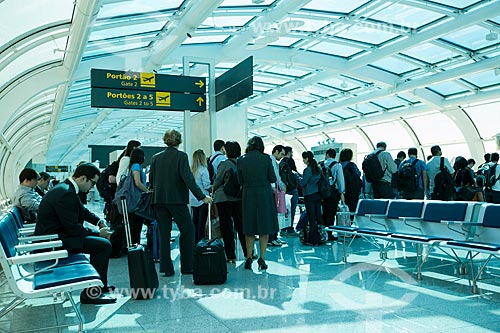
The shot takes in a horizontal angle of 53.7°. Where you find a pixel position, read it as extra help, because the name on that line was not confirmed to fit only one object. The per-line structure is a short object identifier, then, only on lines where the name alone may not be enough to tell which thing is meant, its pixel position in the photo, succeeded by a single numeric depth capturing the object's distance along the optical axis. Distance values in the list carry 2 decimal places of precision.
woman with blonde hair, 7.14
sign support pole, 9.00
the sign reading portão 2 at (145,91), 8.60
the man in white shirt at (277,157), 8.60
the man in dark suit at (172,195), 5.74
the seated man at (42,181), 9.78
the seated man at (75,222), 4.50
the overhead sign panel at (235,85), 7.70
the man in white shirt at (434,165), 9.36
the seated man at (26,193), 6.55
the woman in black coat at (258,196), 6.19
